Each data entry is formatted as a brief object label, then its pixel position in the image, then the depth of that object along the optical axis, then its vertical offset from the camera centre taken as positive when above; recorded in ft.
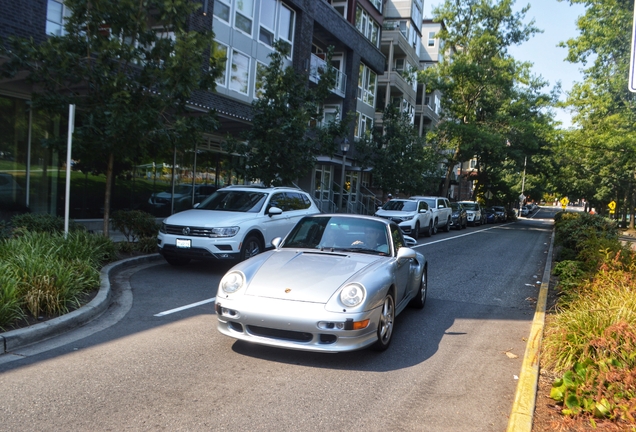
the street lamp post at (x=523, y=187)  222.28 +5.20
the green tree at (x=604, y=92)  92.58 +20.84
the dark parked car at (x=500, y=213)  168.04 -4.86
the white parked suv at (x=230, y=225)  32.07 -3.10
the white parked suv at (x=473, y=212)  122.11 -3.83
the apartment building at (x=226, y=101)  44.42 +8.93
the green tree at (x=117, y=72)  33.50 +5.93
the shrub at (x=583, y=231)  41.50 -2.16
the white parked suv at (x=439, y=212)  81.59 -3.00
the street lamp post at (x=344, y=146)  71.36 +5.14
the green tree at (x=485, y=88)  120.57 +25.28
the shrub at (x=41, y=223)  33.27 -3.99
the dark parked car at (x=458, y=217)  100.42 -4.29
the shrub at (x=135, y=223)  38.37 -3.99
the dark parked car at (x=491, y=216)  156.46 -5.63
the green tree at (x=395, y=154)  92.63 +6.05
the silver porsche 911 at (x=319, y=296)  16.42 -3.66
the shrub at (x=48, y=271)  20.34 -4.65
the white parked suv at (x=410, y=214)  68.64 -3.30
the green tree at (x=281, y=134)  52.47 +4.50
